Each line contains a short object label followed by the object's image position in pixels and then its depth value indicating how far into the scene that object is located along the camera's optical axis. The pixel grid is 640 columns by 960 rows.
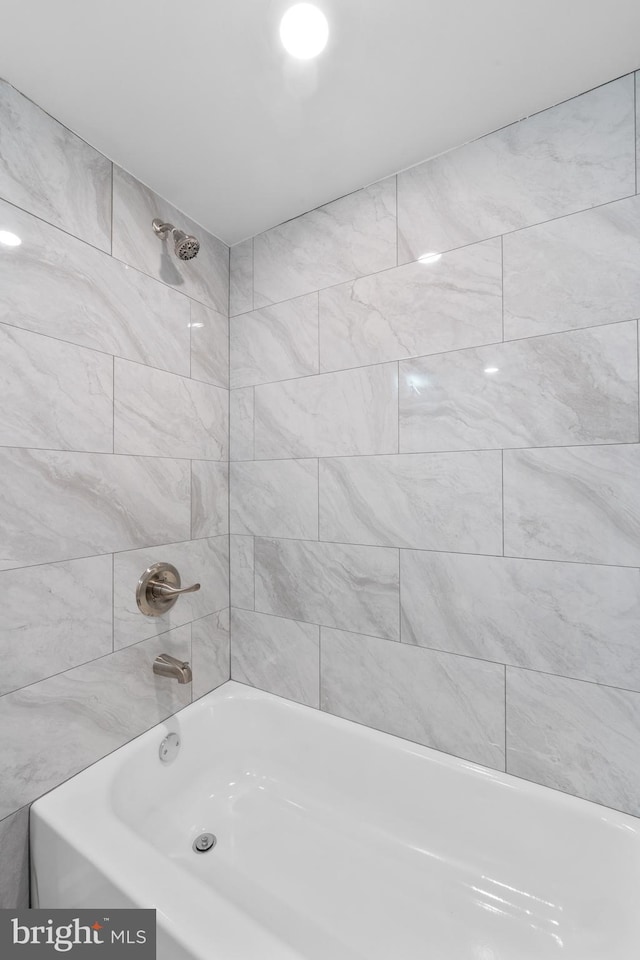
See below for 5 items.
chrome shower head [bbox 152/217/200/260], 1.50
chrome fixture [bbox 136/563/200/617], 1.48
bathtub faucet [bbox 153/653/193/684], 1.46
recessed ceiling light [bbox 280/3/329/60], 0.99
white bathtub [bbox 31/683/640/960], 1.01
